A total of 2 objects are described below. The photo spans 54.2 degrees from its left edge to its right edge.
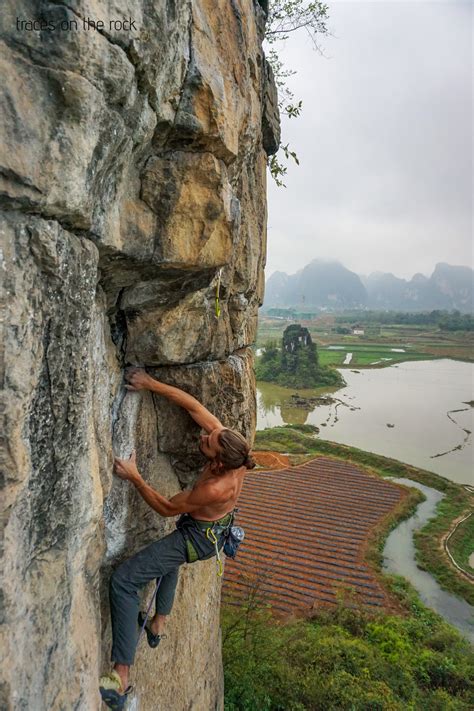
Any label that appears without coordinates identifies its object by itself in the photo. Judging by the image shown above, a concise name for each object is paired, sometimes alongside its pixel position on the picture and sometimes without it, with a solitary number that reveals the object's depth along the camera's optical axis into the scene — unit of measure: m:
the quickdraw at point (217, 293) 4.34
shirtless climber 3.67
